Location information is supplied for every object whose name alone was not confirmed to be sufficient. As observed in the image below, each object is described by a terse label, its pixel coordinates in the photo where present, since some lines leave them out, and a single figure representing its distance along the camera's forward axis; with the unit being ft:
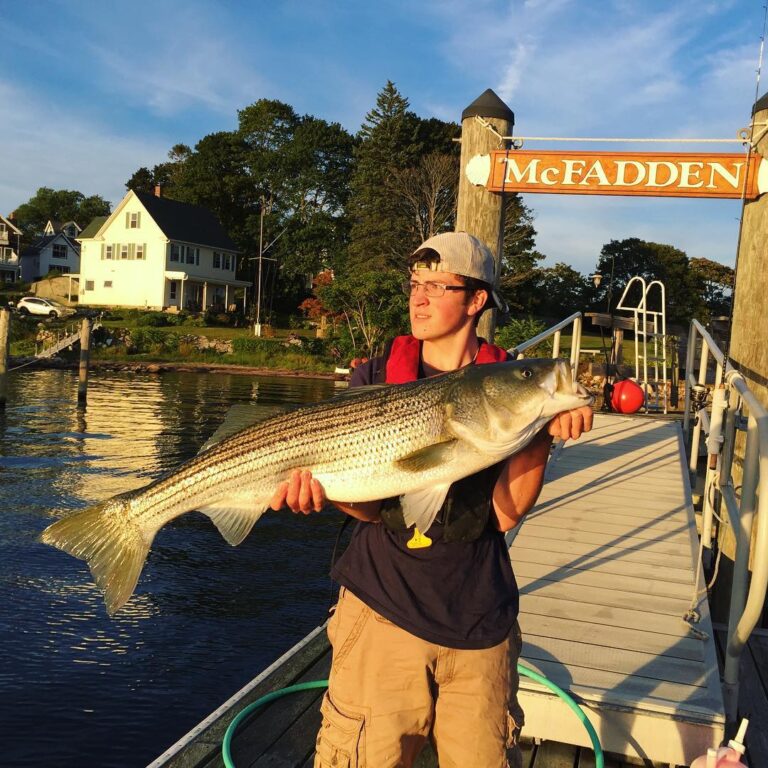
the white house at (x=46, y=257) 283.38
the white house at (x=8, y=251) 272.92
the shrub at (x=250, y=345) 164.35
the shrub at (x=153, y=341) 162.40
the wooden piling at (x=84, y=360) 91.56
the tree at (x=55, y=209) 358.43
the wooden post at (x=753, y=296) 23.36
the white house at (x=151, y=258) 203.82
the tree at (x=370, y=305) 147.84
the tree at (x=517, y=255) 170.19
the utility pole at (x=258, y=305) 182.70
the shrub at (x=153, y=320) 178.27
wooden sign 24.23
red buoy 19.39
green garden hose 12.87
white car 188.44
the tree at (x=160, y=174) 290.76
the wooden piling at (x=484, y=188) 25.22
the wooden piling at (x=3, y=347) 80.89
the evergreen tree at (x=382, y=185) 180.96
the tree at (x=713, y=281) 196.24
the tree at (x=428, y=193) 171.01
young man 9.16
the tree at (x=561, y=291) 184.14
